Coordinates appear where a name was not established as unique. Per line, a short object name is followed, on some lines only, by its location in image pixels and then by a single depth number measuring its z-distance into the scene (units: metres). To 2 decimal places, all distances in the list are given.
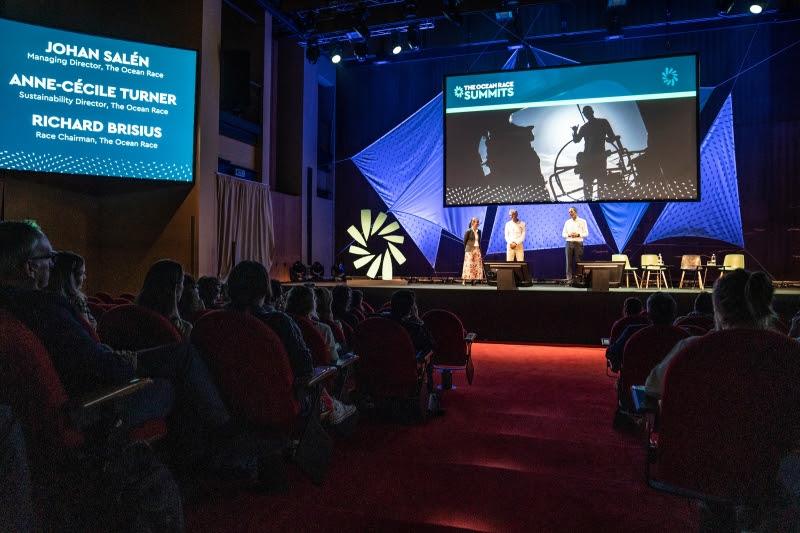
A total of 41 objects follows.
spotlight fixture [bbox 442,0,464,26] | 9.46
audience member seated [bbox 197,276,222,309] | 3.92
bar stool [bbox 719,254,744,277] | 9.06
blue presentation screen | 6.09
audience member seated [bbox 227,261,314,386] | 2.28
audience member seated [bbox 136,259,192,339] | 2.36
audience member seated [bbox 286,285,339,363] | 3.07
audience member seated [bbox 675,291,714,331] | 3.72
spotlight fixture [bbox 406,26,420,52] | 10.43
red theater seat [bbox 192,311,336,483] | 2.08
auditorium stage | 6.92
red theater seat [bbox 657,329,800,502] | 1.47
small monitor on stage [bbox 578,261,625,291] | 7.35
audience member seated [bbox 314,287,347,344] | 3.67
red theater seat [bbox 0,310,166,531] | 1.35
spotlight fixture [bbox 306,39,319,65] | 11.04
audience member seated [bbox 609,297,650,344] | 3.94
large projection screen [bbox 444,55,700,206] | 8.94
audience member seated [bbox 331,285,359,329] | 4.21
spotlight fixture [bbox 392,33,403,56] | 10.84
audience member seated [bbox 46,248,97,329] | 2.66
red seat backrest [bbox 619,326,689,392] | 2.92
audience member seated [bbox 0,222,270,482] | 1.53
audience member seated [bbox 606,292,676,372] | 3.10
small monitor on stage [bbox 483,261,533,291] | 7.66
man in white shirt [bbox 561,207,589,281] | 9.39
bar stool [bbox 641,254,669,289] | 9.38
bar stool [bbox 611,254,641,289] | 9.60
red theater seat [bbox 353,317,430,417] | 3.31
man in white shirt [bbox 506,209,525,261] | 9.80
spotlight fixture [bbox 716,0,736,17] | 8.75
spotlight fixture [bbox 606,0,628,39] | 10.06
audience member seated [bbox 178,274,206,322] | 3.47
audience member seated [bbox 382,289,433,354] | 3.54
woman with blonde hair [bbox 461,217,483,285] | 10.12
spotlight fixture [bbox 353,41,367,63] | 10.96
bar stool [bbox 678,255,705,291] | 9.19
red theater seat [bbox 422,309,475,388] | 4.26
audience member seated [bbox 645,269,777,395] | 1.80
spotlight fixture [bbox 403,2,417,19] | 9.67
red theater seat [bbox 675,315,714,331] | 3.68
